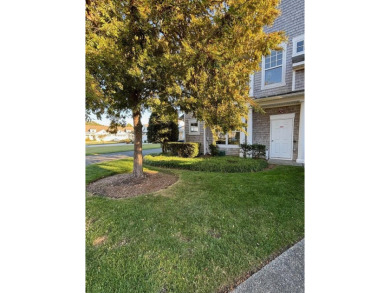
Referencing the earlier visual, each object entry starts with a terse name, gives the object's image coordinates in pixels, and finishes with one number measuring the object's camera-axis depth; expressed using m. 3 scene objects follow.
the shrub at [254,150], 7.94
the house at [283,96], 6.91
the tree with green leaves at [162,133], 9.69
